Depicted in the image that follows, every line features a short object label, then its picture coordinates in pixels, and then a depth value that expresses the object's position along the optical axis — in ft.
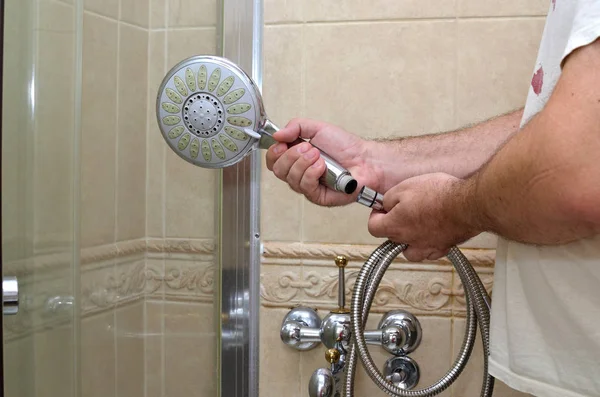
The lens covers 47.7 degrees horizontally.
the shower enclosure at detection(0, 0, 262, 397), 2.01
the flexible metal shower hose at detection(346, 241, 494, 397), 3.08
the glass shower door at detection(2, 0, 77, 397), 1.95
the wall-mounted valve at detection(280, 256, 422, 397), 3.60
